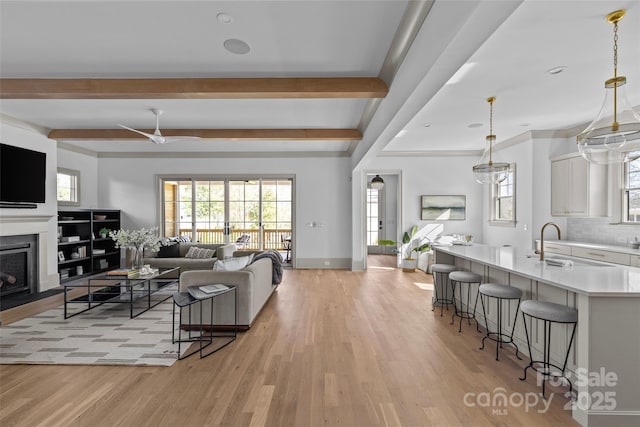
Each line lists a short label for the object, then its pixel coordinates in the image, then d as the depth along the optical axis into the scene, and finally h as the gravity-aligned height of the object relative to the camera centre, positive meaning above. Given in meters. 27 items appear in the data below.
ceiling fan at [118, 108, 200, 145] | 4.58 +1.14
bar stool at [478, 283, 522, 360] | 2.86 -0.75
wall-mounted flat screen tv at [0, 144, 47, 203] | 4.72 +0.60
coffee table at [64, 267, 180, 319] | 4.02 -1.13
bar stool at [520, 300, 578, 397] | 2.23 -0.75
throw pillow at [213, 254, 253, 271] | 3.79 -0.64
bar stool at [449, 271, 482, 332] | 3.58 -1.02
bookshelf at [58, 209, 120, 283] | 6.32 -0.69
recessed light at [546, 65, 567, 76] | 3.06 +1.42
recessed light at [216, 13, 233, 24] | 2.40 +1.51
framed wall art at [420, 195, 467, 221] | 7.36 +0.11
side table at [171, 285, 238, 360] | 3.04 -1.30
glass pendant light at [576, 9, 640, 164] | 2.10 +0.54
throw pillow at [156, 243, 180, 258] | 6.34 -0.80
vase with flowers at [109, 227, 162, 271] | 4.56 -0.44
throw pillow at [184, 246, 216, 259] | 6.30 -0.82
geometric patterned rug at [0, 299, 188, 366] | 2.91 -1.35
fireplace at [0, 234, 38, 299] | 4.88 -0.86
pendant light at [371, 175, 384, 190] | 7.42 +0.70
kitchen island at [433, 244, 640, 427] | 1.97 -0.89
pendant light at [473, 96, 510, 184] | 3.81 +0.52
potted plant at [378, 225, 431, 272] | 7.04 -0.81
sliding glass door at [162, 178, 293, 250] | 7.73 +0.11
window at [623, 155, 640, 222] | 4.43 +0.30
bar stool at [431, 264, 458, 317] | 4.47 -1.11
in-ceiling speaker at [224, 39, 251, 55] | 2.79 +1.52
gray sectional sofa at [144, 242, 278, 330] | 3.50 -0.95
